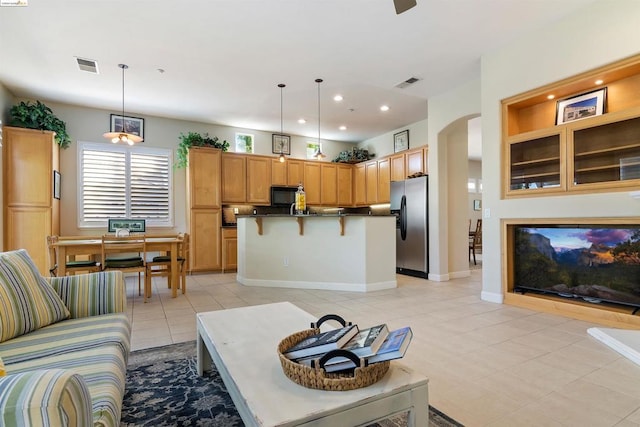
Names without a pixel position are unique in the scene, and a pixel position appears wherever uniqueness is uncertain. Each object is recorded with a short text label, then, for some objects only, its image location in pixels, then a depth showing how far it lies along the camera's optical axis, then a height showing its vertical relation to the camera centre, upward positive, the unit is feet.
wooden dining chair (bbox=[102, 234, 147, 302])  12.96 -1.29
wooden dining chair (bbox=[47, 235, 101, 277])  12.62 -1.85
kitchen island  14.92 -1.65
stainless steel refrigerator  18.28 -0.44
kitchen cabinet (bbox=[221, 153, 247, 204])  21.52 +2.70
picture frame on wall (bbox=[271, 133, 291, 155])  24.47 +5.67
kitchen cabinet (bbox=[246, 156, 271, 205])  22.36 +2.67
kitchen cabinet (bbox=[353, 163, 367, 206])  25.21 +2.60
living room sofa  2.14 -1.64
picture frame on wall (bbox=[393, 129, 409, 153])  22.91 +5.53
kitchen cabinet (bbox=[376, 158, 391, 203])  22.58 +2.61
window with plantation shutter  18.85 +2.13
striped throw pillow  5.00 -1.35
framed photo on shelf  10.59 +3.75
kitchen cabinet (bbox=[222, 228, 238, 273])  20.95 -2.04
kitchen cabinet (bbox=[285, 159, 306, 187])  23.79 +3.43
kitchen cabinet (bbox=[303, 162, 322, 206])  24.50 +2.70
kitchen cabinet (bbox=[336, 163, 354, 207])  25.81 +2.66
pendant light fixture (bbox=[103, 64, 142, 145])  13.69 +3.54
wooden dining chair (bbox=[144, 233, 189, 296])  13.52 -2.04
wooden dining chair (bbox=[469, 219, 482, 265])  24.36 -1.65
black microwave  23.27 +1.63
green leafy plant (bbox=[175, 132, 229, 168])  20.31 +4.79
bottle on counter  16.89 +0.81
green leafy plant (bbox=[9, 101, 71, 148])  15.90 +5.10
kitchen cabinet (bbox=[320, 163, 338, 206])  25.04 +2.61
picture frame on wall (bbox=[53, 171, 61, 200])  16.85 +1.83
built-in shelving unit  9.87 +2.75
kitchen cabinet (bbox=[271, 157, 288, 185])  23.17 +3.31
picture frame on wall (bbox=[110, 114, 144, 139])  19.45 +5.79
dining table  12.44 -1.18
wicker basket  3.42 -1.73
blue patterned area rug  5.13 -3.24
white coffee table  3.10 -1.86
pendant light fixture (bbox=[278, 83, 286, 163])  23.93 +6.07
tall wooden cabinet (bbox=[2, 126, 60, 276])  15.55 +1.42
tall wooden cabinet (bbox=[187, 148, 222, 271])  20.27 +0.71
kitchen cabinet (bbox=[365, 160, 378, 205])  23.93 +2.67
